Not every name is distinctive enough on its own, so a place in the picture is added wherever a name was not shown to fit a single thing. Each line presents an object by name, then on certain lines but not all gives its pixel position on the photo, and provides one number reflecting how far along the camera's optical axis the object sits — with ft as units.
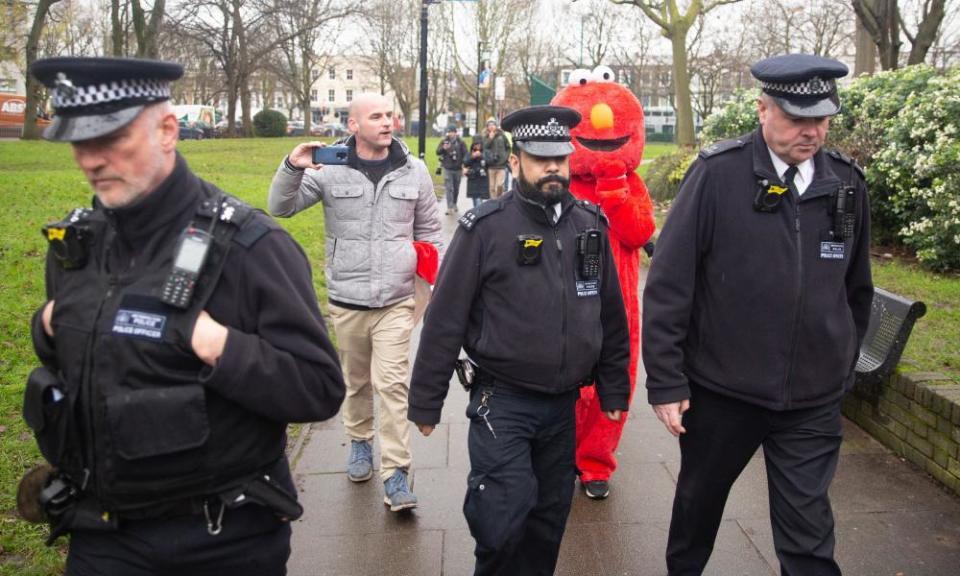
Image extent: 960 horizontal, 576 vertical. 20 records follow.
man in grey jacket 15.26
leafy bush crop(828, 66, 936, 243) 30.89
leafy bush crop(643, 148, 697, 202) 58.49
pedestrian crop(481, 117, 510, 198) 53.98
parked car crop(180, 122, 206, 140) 153.28
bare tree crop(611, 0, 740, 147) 77.10
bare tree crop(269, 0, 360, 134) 115.24
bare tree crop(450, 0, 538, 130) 179.01
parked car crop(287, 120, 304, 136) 199.24
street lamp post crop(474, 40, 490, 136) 112.16
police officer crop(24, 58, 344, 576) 6.91
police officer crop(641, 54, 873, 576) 10.42
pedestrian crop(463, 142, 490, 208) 52.42
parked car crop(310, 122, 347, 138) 222.07
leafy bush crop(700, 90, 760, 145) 44.09
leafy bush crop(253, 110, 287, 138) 137.59
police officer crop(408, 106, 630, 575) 10.98
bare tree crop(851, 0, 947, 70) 50.29
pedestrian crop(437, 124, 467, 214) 57.77
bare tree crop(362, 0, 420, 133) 182.17
